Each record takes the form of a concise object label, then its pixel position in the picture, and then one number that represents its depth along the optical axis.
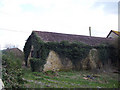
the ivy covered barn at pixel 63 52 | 13.20
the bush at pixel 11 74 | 3.39
